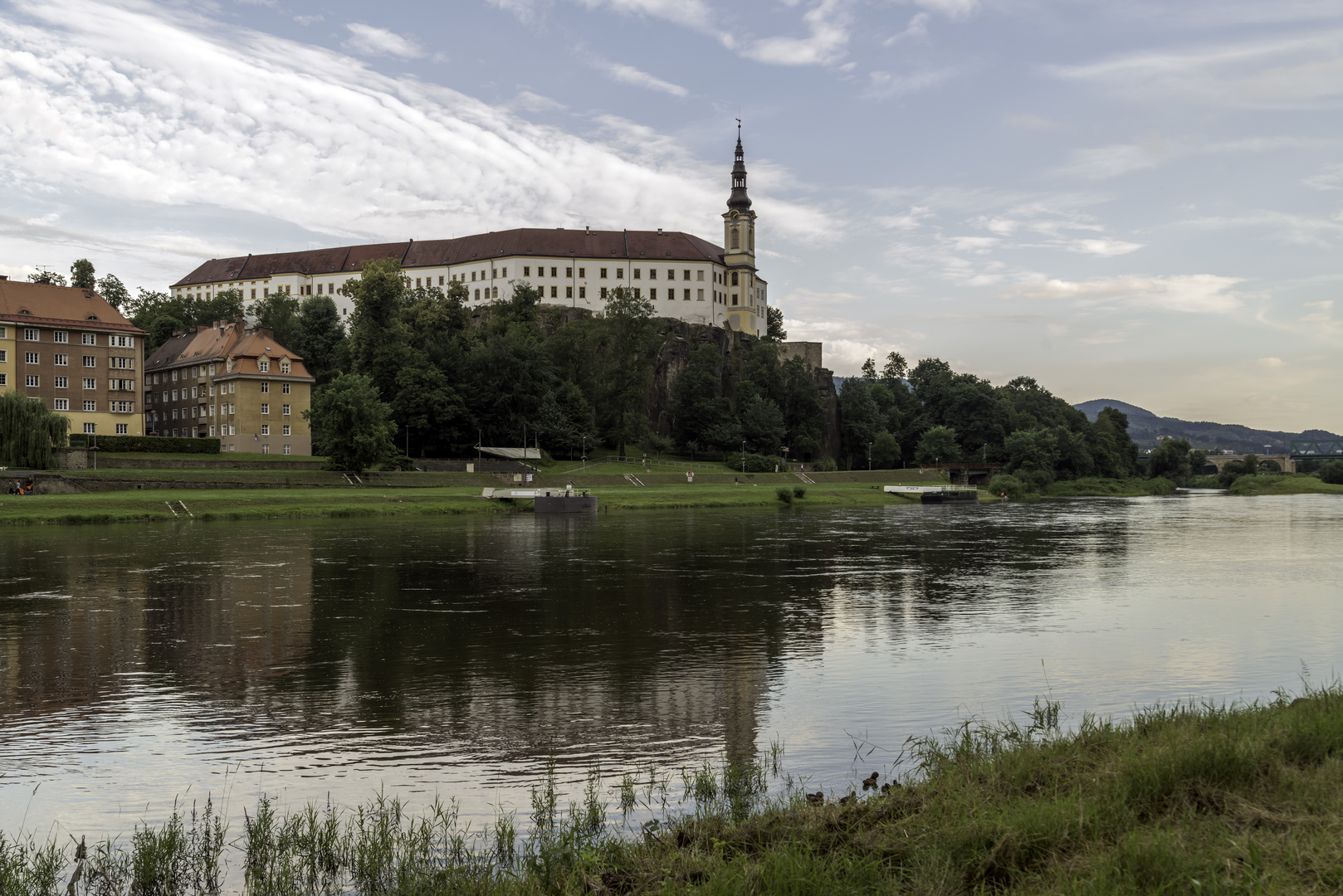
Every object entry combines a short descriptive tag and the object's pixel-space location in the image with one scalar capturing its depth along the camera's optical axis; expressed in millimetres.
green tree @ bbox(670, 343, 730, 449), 138375
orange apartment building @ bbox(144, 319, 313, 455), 106000
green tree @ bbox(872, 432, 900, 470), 157500
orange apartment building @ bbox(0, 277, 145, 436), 97000
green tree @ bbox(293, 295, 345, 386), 127000
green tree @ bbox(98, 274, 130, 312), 141250
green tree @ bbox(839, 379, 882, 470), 161000
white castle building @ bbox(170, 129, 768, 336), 157875
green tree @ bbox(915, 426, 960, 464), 152375
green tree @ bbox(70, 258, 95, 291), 131875
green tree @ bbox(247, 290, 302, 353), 130175
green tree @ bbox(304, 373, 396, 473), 83375
